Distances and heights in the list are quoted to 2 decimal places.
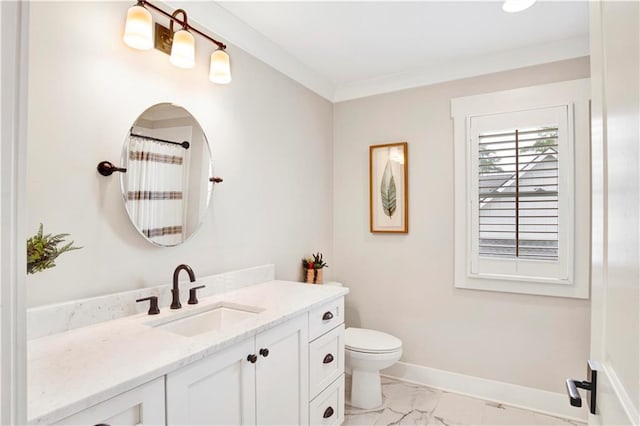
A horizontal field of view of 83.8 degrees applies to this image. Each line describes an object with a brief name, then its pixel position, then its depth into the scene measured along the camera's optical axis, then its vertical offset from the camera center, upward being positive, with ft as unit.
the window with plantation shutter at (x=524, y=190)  7.82 +0.59
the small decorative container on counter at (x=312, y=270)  9.21 -1.42
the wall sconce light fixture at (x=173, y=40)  4.83 +2.65
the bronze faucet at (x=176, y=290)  5.41 -1.14
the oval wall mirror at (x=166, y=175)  5.29 +0.66
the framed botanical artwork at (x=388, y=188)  9.79 +0.77
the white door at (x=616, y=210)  1.81 +0.03
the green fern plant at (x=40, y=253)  3.44 -0.37
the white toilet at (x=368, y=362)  7.95 -3.31
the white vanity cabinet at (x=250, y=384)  3.72 -2.08
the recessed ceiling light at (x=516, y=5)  6.15 +3.70
